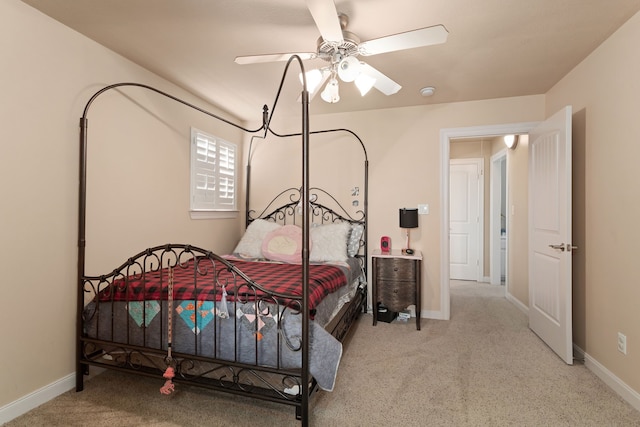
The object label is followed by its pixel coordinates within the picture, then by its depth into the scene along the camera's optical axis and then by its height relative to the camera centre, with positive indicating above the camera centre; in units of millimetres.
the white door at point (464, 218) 5613 -44
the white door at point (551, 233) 2514 -146
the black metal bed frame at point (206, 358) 1685 -845
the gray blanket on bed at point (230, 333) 1737 -675
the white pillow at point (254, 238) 3459 -258
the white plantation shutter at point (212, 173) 3348 +451
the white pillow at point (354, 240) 3533 -274
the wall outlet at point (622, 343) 2097 -815
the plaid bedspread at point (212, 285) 1908 -461
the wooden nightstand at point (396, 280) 3271 -659
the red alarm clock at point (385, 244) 3584 -318
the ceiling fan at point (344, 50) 1610 +939
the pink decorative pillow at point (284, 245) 3201 -302
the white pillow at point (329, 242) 3227 -276
